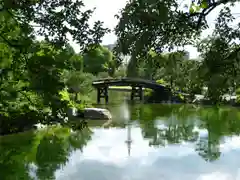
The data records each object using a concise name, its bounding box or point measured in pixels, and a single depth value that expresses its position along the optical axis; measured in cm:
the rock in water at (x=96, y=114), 2212
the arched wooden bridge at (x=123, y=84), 3356
